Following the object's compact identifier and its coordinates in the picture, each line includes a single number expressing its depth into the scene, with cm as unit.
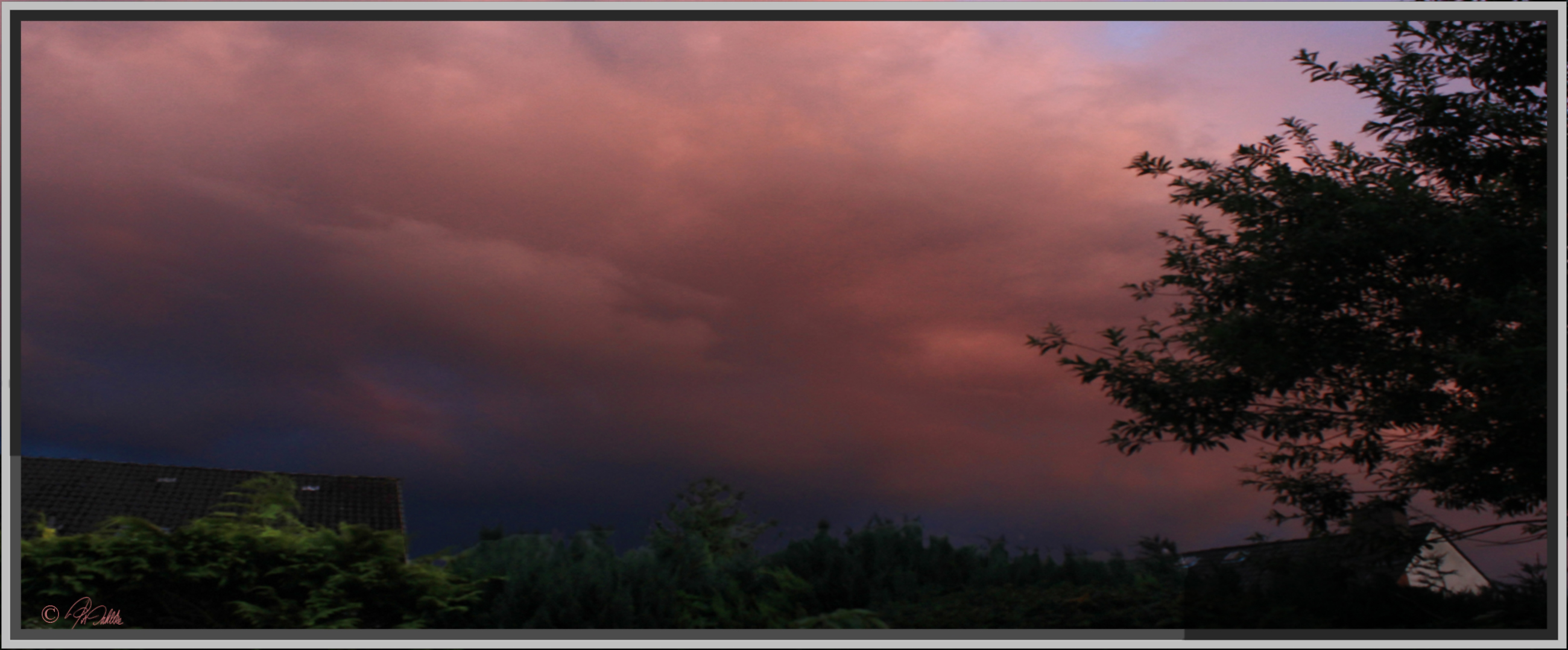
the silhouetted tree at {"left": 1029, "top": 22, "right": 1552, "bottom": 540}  717
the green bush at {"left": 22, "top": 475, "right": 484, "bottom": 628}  568
